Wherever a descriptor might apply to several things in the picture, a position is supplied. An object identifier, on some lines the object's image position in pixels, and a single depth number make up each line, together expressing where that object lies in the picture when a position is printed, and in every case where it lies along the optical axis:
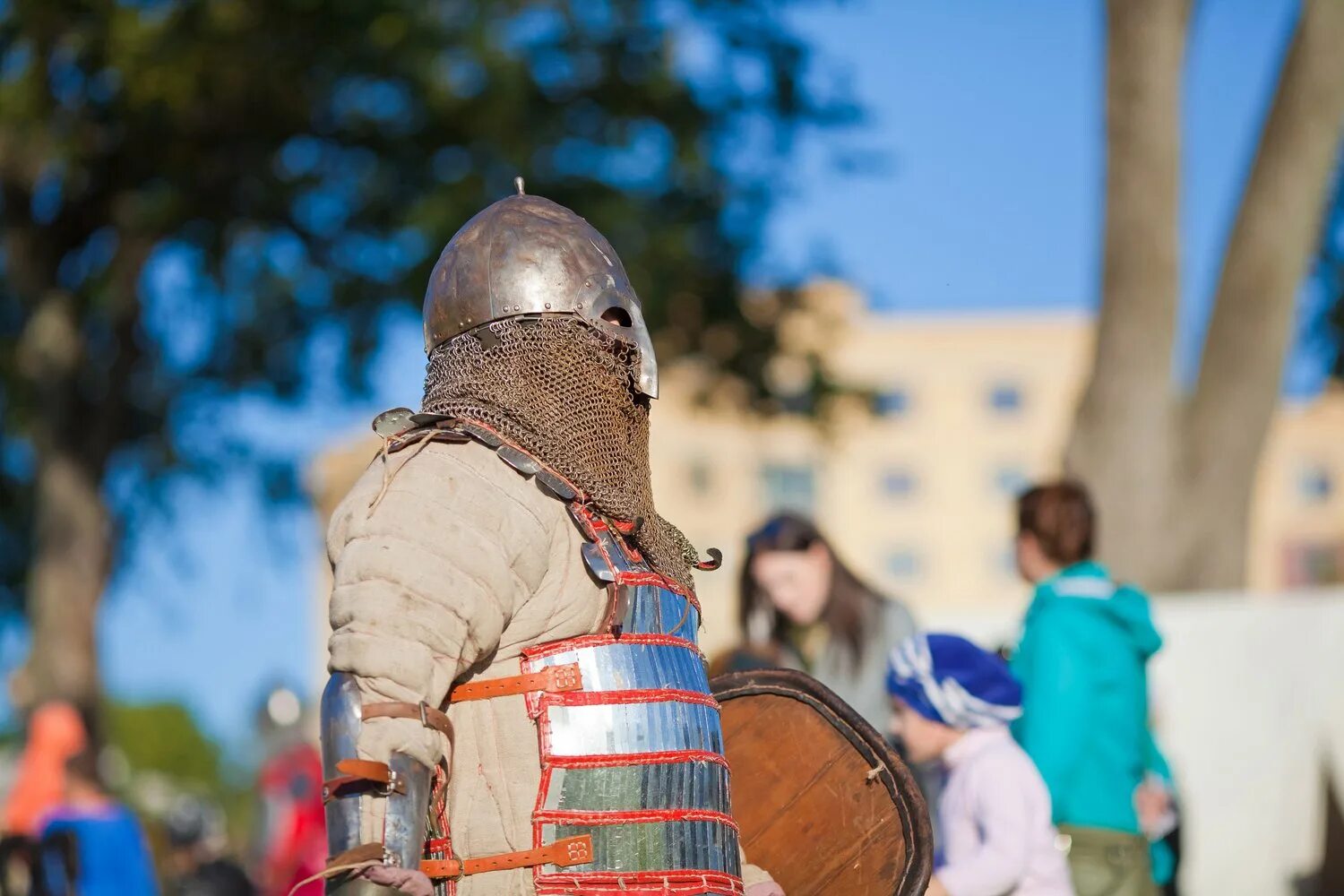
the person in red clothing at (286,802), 16.06
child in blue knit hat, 8.16
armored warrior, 5.09
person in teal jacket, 9.17
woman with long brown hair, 10.68
